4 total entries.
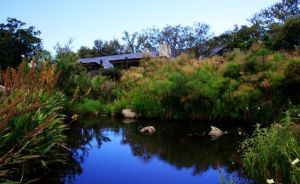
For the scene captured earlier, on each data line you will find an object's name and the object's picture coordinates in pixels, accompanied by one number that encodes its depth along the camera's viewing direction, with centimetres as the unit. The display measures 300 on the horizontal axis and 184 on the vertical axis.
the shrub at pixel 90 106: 1615
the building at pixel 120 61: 3319
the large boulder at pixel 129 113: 1609
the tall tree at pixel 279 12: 3588
